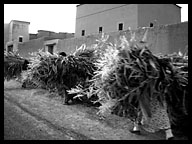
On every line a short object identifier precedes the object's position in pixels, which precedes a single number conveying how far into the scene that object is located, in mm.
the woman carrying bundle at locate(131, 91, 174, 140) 2934
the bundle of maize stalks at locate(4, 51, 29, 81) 7221
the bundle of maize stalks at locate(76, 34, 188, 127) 2734
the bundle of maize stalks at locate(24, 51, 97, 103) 4805
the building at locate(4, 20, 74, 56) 24281
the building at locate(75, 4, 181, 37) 12867
